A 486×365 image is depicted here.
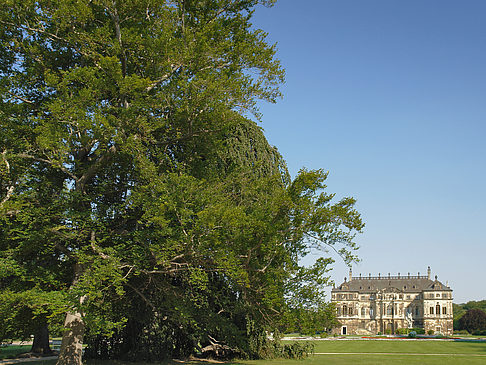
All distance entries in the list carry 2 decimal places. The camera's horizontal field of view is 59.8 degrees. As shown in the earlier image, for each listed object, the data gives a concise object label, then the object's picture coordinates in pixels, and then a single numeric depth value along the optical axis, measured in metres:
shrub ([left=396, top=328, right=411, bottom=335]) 82.75
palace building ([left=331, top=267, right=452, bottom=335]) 92.05
